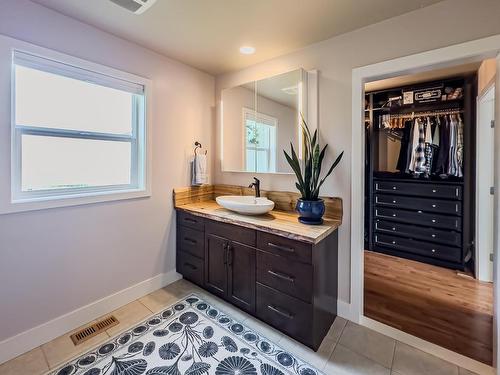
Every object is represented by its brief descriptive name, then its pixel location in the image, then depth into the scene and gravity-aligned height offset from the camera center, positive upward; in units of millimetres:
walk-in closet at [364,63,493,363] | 2373 -175
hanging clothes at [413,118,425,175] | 3133 +410
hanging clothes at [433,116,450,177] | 2998 +415
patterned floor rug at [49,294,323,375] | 1544 -1115
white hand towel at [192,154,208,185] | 2680 +159
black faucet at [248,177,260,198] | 2459 -13
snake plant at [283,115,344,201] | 1977 +124
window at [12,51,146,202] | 1713 +412
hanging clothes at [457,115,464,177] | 2900 +451
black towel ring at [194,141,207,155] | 2758 +435
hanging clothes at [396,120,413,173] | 3306 +490
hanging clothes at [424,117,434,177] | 3109 +418
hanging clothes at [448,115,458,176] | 2922 +408
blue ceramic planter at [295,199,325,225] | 1893 -197
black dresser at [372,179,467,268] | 2939 -450
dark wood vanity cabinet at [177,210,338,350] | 1684 -688
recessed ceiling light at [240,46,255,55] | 2236 +1214
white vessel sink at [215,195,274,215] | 2098 -185
